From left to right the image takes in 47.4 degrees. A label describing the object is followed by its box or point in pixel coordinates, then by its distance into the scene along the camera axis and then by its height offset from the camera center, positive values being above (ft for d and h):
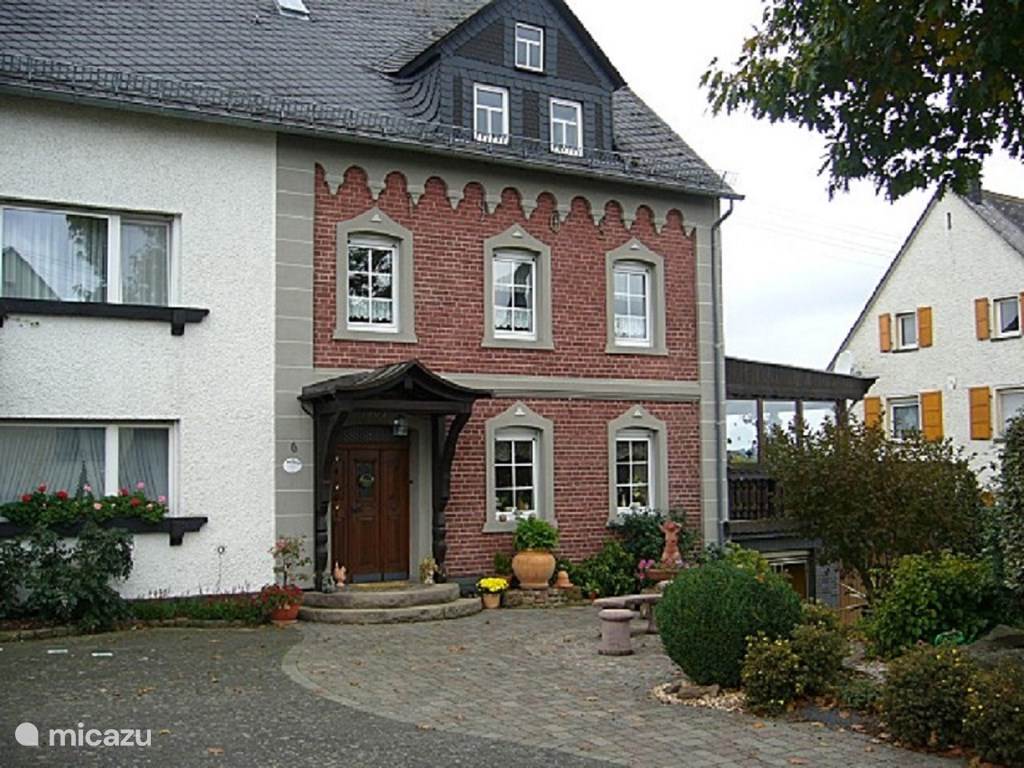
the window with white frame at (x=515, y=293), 58.75 +8.87
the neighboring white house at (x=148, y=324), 46.52 +6.14
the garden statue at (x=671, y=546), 57.62 -3.97
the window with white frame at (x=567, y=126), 60.95 +17.95
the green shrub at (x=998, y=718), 23.77 -5.28
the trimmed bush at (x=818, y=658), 29.73 -4.96
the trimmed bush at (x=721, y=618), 31.27 -4.12
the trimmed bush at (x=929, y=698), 25.58 -5.20
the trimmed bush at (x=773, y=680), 29.32 -5.40
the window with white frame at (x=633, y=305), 62.54 +8.74
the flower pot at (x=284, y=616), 47.57 -5.88
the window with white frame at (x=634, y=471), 61.87 -0.21
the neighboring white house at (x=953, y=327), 99.04 +12.31
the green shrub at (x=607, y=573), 57.57 -5.23
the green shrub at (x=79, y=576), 43.24 -3.84
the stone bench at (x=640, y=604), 45.09 -5.34
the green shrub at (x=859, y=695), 28.55 -5.70
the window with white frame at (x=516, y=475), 58.13 -0.32
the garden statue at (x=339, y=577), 51.21 -4.66
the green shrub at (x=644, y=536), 59.77 -3.55
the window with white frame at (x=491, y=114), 58.54 +17.96
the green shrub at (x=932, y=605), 34.96 -4.29
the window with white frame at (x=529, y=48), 60.23 +21.78
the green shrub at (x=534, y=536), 55.93 -3.25
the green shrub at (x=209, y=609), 46.55 -5.53
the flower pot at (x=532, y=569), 55.36 -4.76
